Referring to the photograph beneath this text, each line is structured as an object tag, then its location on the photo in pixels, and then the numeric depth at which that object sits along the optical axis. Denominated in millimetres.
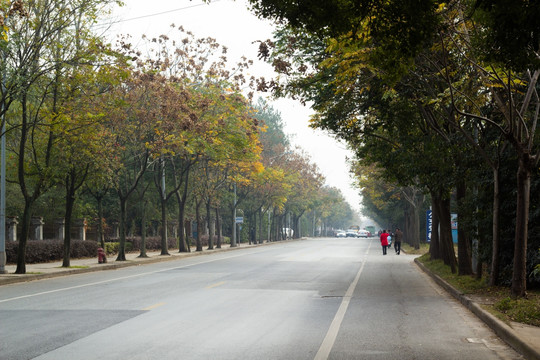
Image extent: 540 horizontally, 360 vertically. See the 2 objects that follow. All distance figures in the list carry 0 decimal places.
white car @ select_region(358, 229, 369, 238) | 127312
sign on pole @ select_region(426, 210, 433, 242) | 44428
